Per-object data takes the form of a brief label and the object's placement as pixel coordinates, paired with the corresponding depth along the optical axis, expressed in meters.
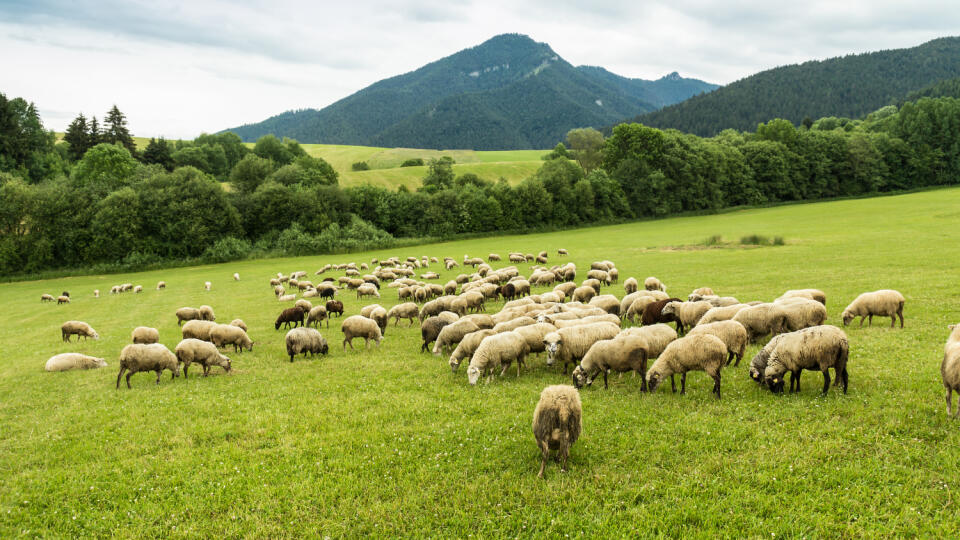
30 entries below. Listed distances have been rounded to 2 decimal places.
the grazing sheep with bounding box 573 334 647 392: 10.78
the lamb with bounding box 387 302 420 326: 21.19
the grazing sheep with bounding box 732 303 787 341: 13.15
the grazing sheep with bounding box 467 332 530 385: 12.24
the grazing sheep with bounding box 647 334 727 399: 10.00
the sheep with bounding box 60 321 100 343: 21.28
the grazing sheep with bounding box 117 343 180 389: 13.24
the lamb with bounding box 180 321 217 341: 17.58
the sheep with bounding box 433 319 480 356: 15.46
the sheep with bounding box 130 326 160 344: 17.78
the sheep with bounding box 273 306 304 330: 21.23
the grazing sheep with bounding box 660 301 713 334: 15.38
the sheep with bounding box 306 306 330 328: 21.11
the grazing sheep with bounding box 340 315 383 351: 16.88
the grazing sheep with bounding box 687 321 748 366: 11.65
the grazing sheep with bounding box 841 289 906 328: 14.57
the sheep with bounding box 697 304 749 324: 13.85
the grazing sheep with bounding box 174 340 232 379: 14.10
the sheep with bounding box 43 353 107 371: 15.86
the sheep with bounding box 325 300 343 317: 23.36
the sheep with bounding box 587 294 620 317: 18.28
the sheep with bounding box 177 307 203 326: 23.52
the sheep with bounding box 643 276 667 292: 23.09
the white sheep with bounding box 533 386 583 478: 7.42
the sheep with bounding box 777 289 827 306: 16.25
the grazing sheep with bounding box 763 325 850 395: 9.43
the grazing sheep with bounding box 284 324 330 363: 15.80
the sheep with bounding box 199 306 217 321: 22.87
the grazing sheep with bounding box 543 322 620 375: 12.34
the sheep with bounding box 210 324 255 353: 17.09
